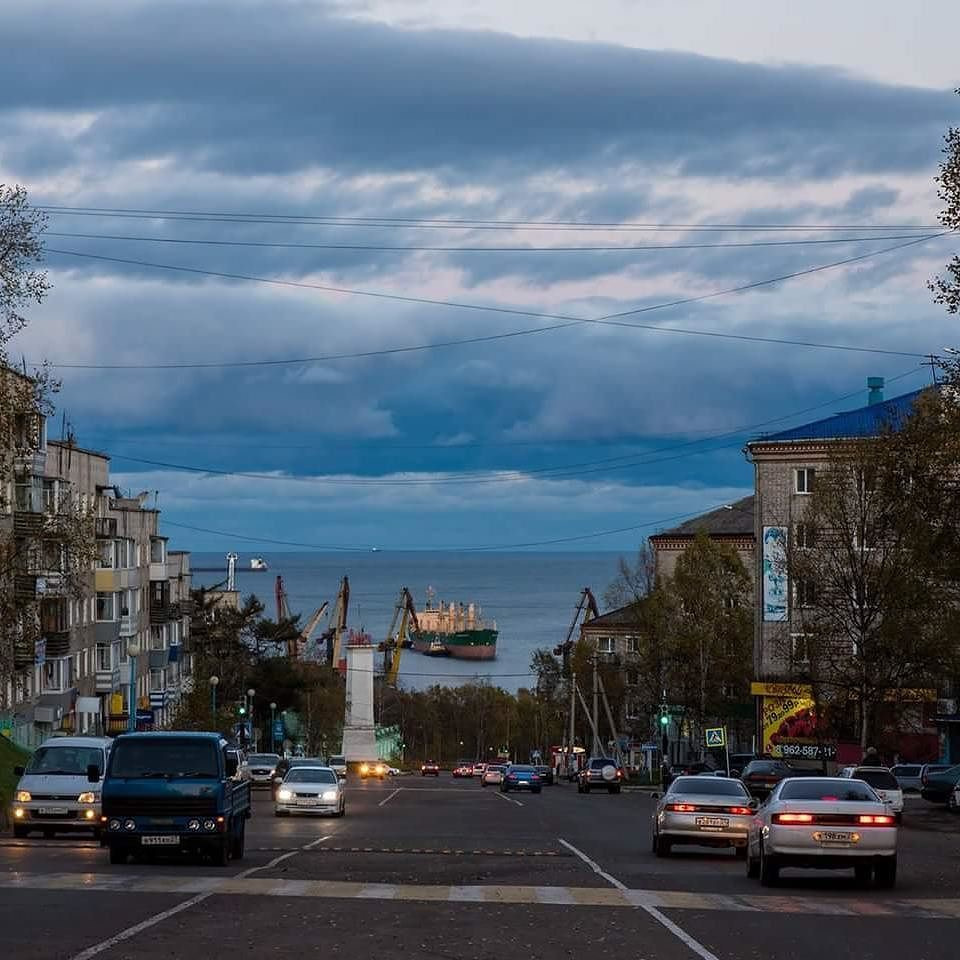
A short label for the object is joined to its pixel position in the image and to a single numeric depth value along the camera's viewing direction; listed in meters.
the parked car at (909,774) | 74.38
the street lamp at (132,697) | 82.11
